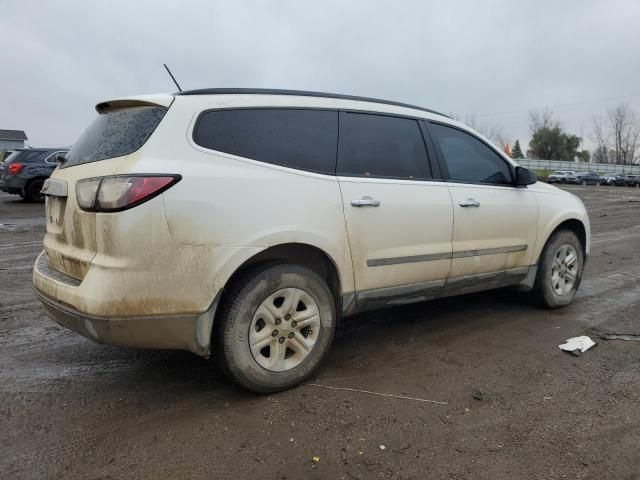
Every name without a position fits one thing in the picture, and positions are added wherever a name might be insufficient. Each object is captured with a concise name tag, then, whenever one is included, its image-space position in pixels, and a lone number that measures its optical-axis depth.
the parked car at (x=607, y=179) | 54.55
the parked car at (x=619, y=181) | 54.12
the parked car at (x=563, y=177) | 54.19
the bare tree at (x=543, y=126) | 87.31
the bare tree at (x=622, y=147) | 91.81
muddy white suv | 2.67
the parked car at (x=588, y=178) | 53.97
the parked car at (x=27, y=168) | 14.87
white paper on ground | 3.90
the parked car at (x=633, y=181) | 53.72
